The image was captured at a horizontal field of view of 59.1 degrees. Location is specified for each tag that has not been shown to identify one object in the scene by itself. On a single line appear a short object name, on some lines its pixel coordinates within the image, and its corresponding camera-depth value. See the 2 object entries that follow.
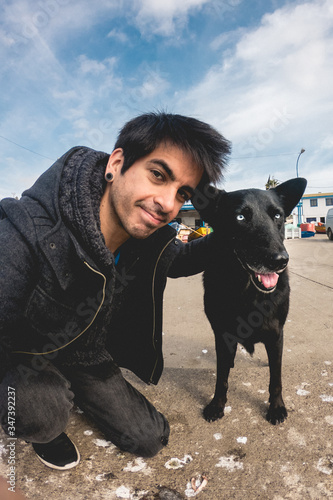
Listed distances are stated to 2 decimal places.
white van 15.84
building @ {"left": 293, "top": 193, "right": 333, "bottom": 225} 49.19
